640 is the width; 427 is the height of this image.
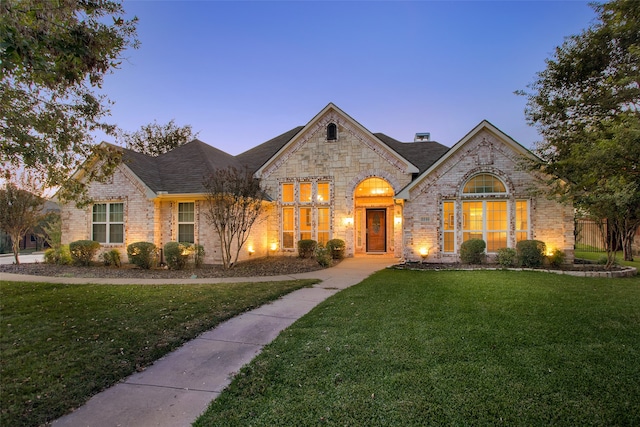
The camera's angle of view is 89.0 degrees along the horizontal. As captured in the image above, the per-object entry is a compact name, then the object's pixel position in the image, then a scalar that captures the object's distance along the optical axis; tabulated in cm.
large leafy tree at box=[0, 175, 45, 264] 1280
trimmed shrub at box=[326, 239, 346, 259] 1508
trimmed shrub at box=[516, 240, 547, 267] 1207
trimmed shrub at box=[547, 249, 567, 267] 1238
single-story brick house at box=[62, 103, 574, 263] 1312
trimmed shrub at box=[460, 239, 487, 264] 1277
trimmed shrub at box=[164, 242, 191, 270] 1217
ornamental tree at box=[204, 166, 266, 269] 1182
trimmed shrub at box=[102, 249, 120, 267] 1325
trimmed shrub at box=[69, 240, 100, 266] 1339
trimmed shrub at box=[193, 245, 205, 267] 1291
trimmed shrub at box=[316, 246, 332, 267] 1316
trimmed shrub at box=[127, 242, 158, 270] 1252
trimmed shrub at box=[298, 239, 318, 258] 1542
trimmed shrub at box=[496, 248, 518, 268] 1228
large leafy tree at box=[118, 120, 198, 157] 3100
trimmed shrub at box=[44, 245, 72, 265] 1373
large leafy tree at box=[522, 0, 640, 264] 984
